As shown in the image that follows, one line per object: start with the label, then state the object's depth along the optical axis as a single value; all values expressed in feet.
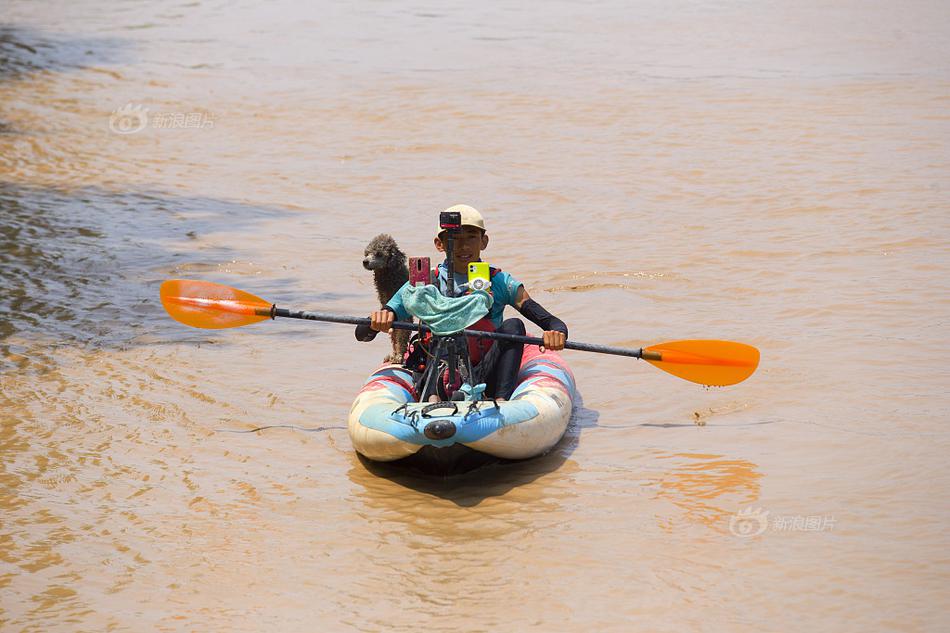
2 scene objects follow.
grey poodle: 49.29
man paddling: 43.91
